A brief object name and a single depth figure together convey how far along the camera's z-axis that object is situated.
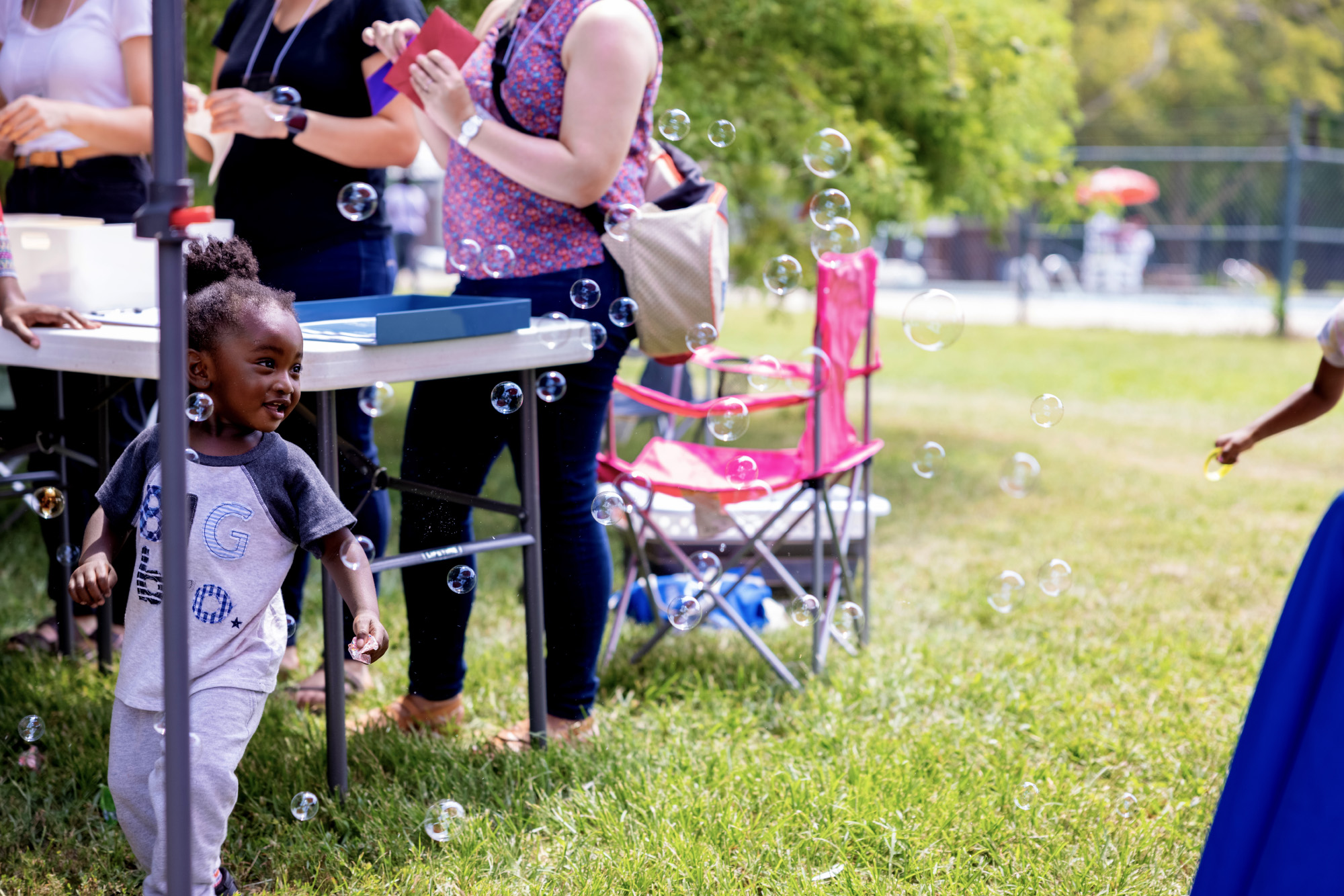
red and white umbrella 17.30
